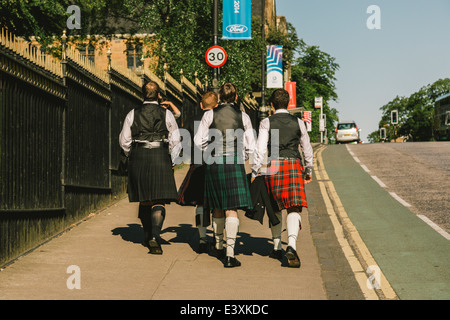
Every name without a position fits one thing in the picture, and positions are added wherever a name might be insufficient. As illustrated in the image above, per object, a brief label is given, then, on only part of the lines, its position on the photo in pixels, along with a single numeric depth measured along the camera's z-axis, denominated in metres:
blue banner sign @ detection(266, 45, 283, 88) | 33.69
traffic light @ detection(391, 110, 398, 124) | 55.31
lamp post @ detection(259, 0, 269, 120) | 33.01
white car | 53.58
